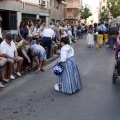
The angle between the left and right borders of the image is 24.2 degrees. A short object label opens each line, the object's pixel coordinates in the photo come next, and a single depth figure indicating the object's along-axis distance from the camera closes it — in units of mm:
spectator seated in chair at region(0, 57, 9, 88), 7571
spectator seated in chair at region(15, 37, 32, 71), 9287
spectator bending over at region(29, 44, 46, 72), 9688
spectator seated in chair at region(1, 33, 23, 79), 8156
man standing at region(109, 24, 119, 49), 19594
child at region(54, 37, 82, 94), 7105
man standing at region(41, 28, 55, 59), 11961
